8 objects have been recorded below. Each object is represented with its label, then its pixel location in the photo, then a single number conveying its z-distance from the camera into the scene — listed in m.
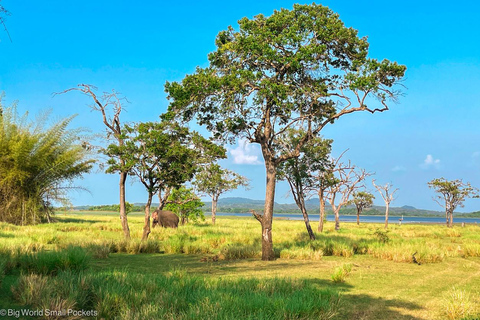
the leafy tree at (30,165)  26.88
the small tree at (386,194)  55.81
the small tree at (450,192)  62.69
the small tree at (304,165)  25.64
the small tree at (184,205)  43.16
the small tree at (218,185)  43.14
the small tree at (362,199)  72.01
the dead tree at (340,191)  36.88
